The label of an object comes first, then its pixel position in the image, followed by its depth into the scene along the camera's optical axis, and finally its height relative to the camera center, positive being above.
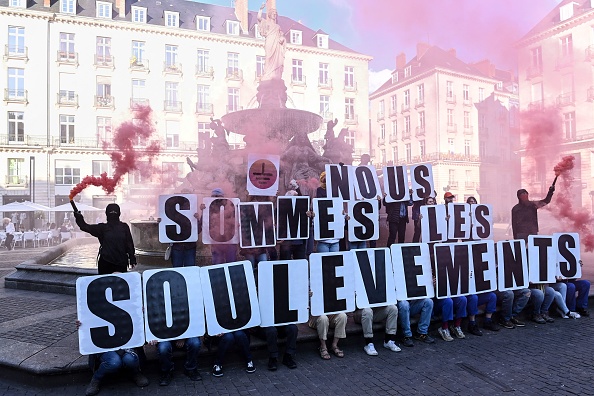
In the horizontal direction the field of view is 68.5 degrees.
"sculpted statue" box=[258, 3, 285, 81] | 16.81 +6.16
